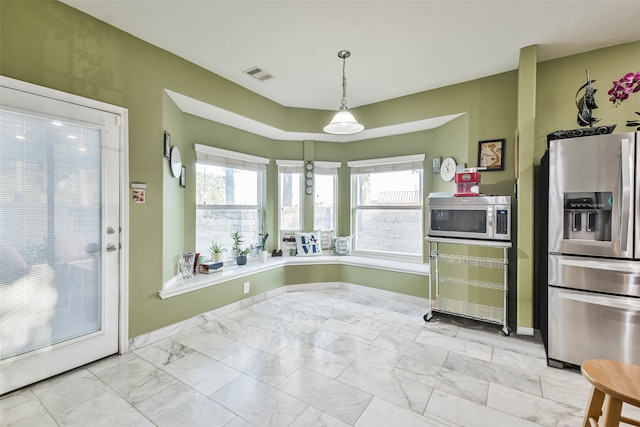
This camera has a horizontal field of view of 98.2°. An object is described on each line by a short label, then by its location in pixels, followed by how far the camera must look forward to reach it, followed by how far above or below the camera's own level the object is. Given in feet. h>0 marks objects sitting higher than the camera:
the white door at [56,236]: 6.34 -0.64
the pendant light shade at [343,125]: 8.96 +2.92
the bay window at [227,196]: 12.14 +0.75
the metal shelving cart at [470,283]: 9.47 -2.61
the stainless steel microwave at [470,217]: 9.24 -0.15
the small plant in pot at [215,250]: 12.06 -1.71
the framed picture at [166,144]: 9.43 +2.30
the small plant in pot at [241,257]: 12.94 -2.12
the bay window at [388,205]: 14.11 +0.39
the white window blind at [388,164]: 13.87 +2.57
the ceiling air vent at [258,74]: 10.36 +5.31
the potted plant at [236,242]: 13.16 -1.44
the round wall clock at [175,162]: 10.03 +1.84
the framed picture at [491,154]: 10.37 +2.24
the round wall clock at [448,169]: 12.17 +1.97
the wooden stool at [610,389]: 4.08 -2.60
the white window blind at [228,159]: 11.93 +2.50
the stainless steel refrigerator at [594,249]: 6.77 -0.93
